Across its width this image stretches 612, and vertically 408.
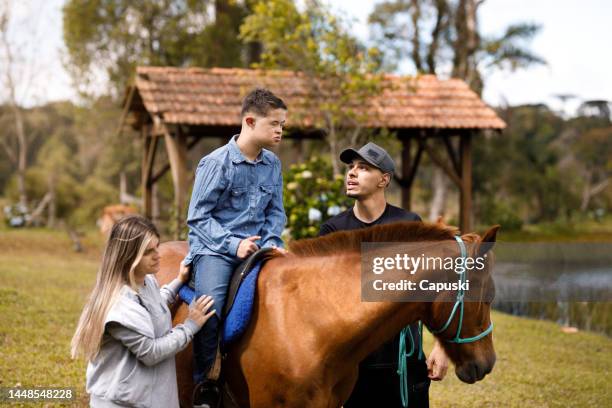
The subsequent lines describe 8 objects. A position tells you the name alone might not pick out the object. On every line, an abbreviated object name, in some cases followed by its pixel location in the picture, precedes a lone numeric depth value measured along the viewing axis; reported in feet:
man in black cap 11.54
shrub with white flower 34.47
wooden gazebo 41.88
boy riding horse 10.30
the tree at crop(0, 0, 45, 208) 81.76
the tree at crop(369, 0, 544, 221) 82.94
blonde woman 9.14
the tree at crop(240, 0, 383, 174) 41.52
